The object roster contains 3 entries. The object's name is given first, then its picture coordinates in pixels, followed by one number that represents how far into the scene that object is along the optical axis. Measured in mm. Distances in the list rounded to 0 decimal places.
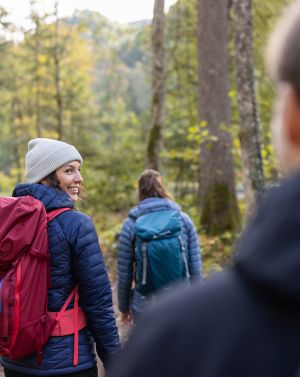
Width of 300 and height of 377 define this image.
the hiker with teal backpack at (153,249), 4535
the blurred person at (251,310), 881
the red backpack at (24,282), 2955
